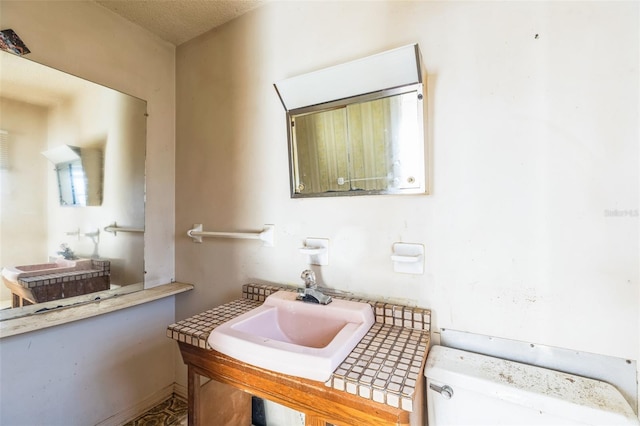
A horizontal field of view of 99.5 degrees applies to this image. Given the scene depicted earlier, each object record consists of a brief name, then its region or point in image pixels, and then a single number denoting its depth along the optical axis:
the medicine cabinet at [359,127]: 0.91
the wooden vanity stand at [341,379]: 0.61
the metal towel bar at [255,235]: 1.24
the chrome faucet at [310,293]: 0.98
